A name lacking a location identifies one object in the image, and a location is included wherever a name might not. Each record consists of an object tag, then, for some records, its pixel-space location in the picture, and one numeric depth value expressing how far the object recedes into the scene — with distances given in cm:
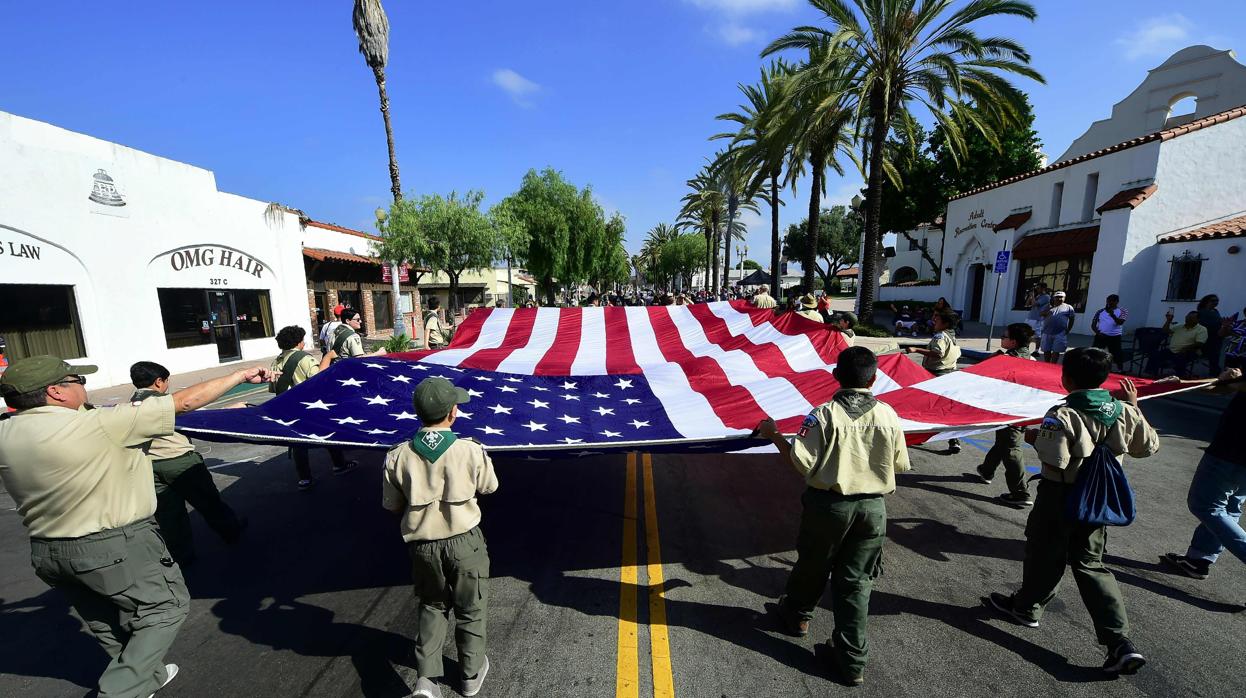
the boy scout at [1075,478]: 288
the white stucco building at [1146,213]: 1480
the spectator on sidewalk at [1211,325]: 921
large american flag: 372
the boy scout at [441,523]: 259
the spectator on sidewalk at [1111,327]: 1051
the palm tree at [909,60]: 1236
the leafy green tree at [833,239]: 6044
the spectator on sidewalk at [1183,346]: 875
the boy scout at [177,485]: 379
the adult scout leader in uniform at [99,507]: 236
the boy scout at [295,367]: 534
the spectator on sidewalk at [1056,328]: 1089
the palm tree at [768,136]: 1543
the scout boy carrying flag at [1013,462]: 498
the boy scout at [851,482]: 277
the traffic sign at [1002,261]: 1343
